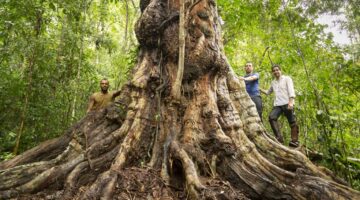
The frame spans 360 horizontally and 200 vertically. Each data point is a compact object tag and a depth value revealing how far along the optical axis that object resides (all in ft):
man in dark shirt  20.82
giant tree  11.83
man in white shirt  19.25
